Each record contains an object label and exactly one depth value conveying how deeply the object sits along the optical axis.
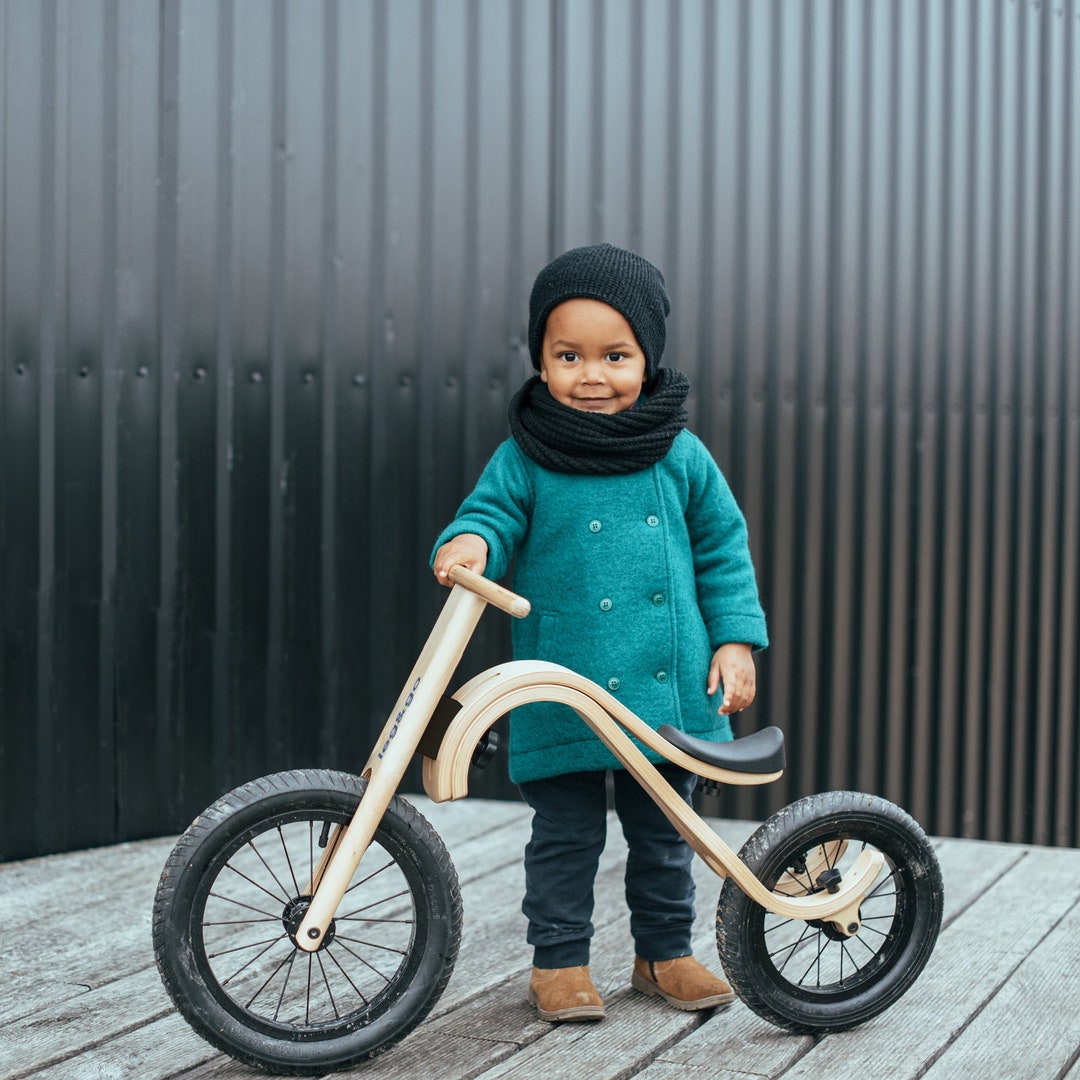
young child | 2.44
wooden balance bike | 2.14
